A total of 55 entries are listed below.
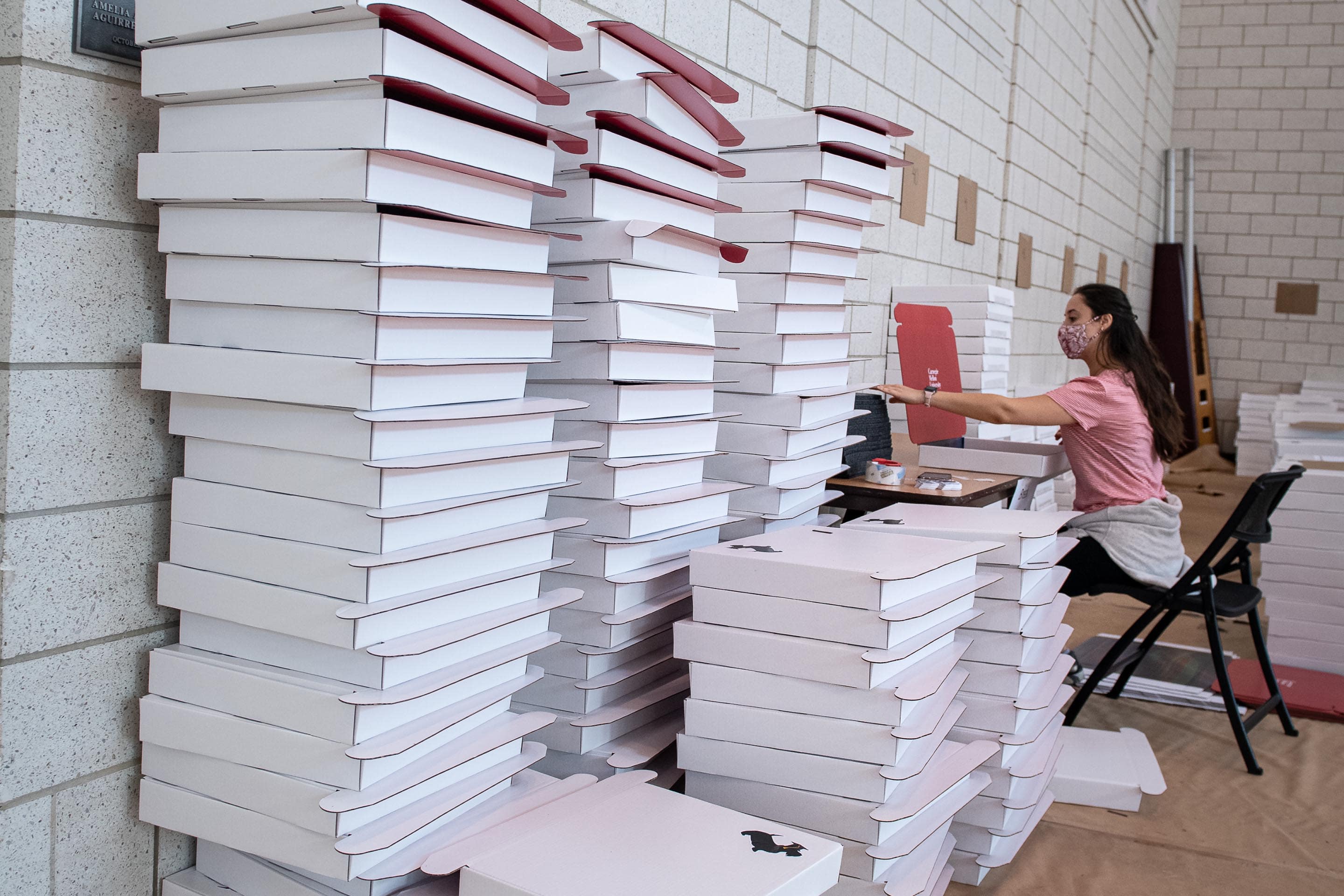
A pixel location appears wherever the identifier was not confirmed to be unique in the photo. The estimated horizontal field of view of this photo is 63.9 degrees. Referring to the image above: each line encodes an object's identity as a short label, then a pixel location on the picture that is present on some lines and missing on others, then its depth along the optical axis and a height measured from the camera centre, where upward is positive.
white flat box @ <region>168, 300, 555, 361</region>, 1.27 +0.04
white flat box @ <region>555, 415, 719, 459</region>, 1.75 -0.09
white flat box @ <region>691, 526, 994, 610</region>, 1.64 -0.27
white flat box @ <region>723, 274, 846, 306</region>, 2.21 +0.21
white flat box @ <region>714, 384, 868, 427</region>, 2.23 -0.03
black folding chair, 2.96 -0.52
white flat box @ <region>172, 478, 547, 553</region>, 1.29 -0.19
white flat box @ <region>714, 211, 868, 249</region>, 2.20 +0.34
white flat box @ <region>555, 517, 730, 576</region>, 1.75 -0.28
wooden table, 2.71 -0.24
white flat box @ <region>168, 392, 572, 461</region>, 1.28 -0.07
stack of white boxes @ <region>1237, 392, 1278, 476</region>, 9.22 -0.17
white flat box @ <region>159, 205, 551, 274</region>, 1.26 +0.16
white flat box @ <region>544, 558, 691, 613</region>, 1.76 -0.34
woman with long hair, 3.19 -0.08
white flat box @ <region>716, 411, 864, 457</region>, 2.22 -0.10
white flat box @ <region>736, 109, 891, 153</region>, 2.18 +0.54
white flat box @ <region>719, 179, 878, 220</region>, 2.19 +0.40
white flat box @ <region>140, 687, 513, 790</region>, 1.28 -0.47
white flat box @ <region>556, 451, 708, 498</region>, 1.75 -0.15
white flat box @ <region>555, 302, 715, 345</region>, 1.70 +0.10
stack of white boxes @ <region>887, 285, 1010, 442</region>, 4.26 +0.29
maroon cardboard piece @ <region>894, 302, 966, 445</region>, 3.47 +0.12
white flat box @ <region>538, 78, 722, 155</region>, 1.70 +0.45
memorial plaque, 1.32 +0.40
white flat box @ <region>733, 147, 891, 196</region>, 2.18 +0.47
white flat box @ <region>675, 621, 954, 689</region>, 1.64 -0.41
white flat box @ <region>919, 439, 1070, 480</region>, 3.21 -0.17
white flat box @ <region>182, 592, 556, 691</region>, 1.30 -0.36
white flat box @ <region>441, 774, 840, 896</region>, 1.27 -0.58
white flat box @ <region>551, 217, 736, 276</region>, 1.71 +0.21
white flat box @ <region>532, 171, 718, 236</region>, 1.71 +0.29
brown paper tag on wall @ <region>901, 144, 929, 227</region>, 4.37 +0.87
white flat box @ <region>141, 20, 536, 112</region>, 1.21 +0.35
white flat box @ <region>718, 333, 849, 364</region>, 2.21 +0.09
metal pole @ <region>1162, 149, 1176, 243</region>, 10.84 +2.11
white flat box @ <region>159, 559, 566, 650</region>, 1.28 -0.30
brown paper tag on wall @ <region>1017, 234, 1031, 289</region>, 6.25 +0.84
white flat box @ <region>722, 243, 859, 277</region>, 2.20 +0.27
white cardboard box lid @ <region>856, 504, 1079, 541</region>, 2.15 -0.25
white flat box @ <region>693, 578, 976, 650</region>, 1.64 -0.35
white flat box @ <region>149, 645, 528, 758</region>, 1.28 -0.41
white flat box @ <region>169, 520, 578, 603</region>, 1.28 -0.24
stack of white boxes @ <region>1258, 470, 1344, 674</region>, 3.72 -0.54
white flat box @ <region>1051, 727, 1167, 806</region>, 2.62 -0.90
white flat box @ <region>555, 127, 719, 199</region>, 1.68 +0.36
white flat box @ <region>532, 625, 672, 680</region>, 1.76 -0.46
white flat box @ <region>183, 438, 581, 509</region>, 1.28 -0.13
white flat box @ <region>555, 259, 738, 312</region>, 1.71 +0.17
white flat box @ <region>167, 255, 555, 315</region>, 1.26 +0.10
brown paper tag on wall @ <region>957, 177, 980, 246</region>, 5.11 +0.93
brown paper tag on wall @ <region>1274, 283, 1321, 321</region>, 10.24 +1.17
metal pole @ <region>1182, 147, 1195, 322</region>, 10.67 +1.94
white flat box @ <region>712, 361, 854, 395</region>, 2.22 +0.03
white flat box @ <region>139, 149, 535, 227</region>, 1.23 +0.22
